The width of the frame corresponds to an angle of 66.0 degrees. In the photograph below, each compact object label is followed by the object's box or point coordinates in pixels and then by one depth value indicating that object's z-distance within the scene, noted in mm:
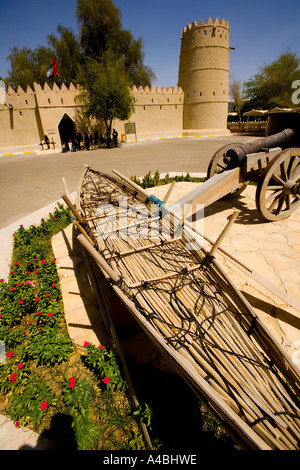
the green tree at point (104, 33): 22583
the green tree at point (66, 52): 23609
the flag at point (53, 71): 17547
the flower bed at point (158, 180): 7223
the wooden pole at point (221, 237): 2032
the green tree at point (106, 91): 17281
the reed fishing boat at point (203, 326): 1298
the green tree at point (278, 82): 28250
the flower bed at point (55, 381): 1754
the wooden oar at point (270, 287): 2428
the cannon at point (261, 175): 3998
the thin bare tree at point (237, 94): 36119
